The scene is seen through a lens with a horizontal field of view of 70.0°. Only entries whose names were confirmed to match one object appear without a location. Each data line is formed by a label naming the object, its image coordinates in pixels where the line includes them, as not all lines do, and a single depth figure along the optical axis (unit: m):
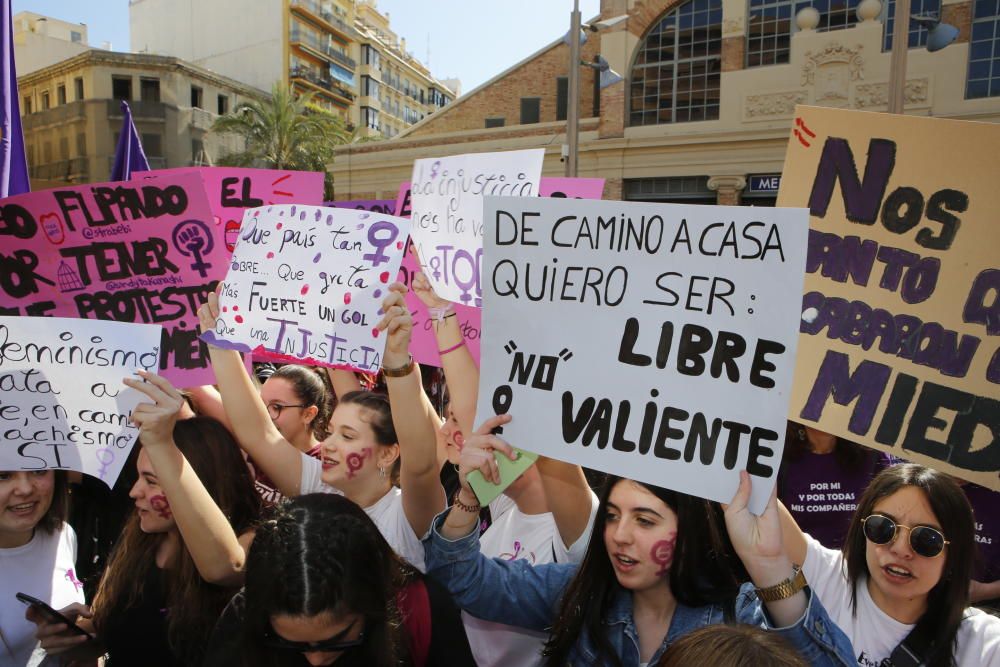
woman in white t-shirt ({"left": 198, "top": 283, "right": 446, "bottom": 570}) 2.40
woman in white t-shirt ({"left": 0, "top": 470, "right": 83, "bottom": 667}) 2.23
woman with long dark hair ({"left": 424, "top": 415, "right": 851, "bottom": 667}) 1.86
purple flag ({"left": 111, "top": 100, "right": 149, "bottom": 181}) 6.99
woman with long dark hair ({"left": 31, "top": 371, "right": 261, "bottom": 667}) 2.16
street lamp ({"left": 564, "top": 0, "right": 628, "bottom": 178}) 12.48
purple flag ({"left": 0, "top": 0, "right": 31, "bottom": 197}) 4.38
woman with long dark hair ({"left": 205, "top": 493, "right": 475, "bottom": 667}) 1.78
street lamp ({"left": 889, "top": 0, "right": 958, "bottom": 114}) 7.81
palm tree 32.53
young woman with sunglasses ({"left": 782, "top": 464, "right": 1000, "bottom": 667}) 1.98
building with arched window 17.70
